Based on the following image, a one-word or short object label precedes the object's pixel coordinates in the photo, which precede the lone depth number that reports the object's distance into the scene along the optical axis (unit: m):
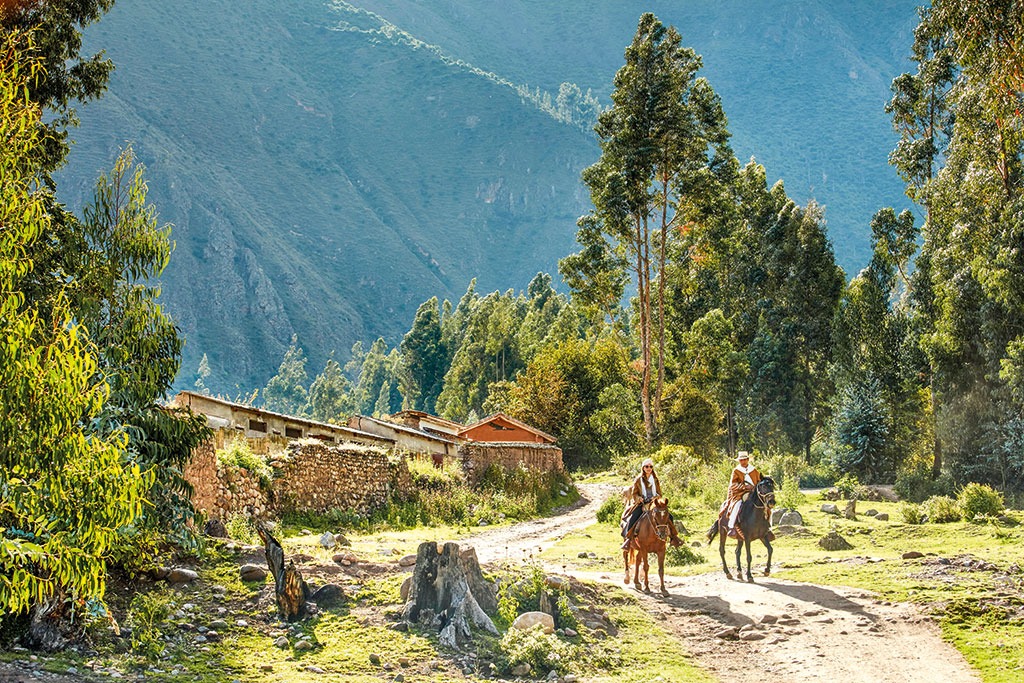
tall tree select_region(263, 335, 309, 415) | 175.38
